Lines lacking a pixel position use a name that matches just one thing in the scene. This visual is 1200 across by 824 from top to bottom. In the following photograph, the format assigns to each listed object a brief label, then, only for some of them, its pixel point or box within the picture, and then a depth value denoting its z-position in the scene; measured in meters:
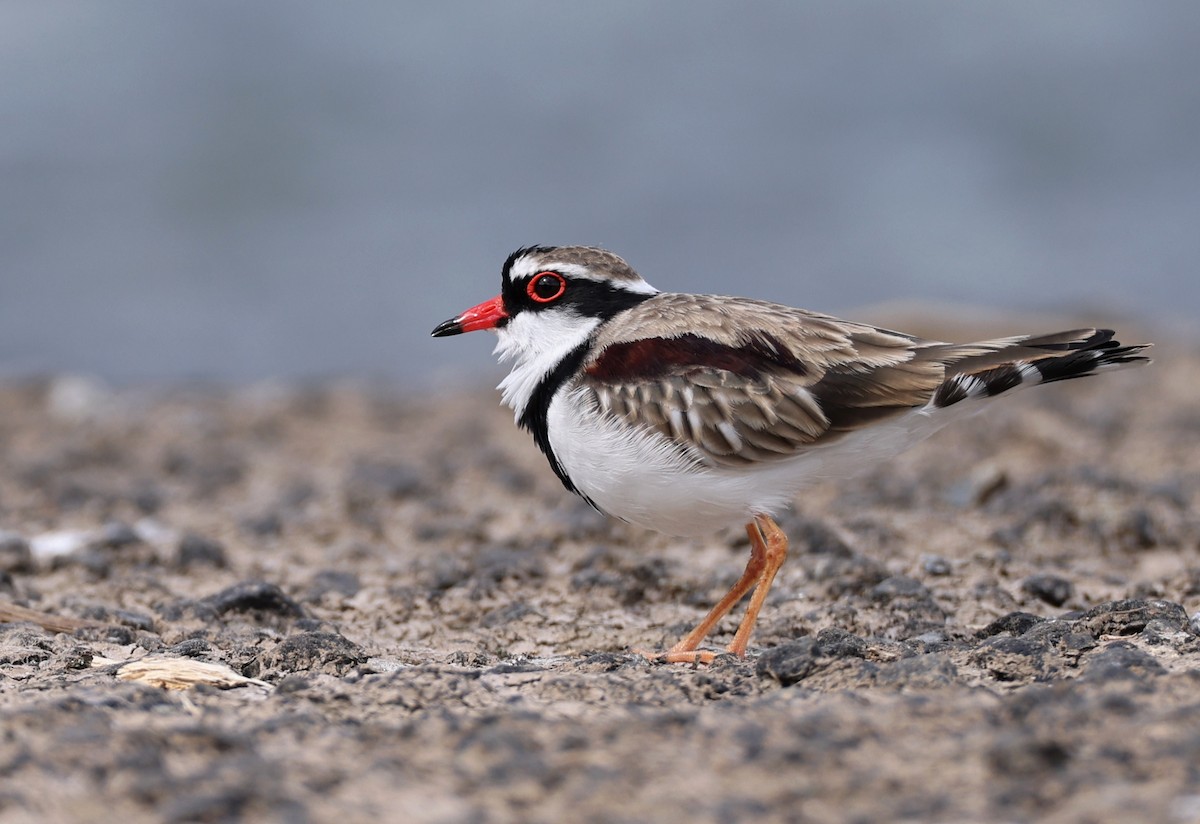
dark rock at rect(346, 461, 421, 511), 16.14
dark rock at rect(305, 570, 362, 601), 12.41
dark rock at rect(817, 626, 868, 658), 8.48
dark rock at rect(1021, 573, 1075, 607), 11.46
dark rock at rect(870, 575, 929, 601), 11.21
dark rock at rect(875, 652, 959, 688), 7.77
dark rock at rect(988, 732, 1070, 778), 5.90
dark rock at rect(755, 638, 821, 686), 8.33
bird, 9.66
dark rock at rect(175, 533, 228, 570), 13.39
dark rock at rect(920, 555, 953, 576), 12.33
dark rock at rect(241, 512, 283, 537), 15.16
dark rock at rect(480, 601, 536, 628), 11.27
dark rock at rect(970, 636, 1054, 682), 8.20
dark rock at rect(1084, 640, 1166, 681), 7.48
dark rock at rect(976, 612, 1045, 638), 9.85
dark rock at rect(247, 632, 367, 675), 9.06
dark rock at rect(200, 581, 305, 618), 11.05
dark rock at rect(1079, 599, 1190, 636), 9.25
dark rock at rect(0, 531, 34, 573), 13.03
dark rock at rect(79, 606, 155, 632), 10.85
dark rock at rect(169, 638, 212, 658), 9.29
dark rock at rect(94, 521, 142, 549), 13.73
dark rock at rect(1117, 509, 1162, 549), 13.16
